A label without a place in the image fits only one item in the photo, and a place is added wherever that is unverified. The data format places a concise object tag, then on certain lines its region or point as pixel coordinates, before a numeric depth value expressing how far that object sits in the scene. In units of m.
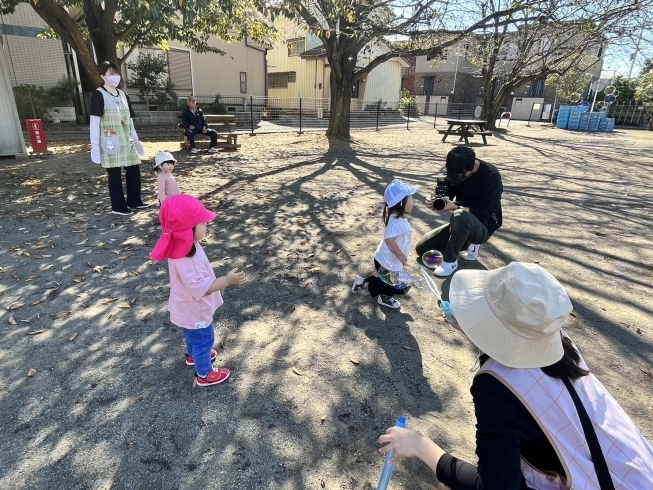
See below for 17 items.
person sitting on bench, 11.50
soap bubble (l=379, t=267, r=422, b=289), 3.59
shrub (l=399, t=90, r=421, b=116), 33.08
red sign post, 10.44
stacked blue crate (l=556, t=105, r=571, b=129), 26.47
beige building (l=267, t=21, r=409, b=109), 30.12
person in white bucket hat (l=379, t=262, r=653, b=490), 1.21
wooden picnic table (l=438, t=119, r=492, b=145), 16.09
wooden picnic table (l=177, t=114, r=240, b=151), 12.23
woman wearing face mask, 5.43
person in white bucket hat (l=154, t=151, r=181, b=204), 5.07
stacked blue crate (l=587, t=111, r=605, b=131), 25.30
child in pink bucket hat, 2.22
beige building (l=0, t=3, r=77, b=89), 15.97
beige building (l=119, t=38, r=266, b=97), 22.05
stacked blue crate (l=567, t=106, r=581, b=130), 25.91
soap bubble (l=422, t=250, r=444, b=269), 3.83
